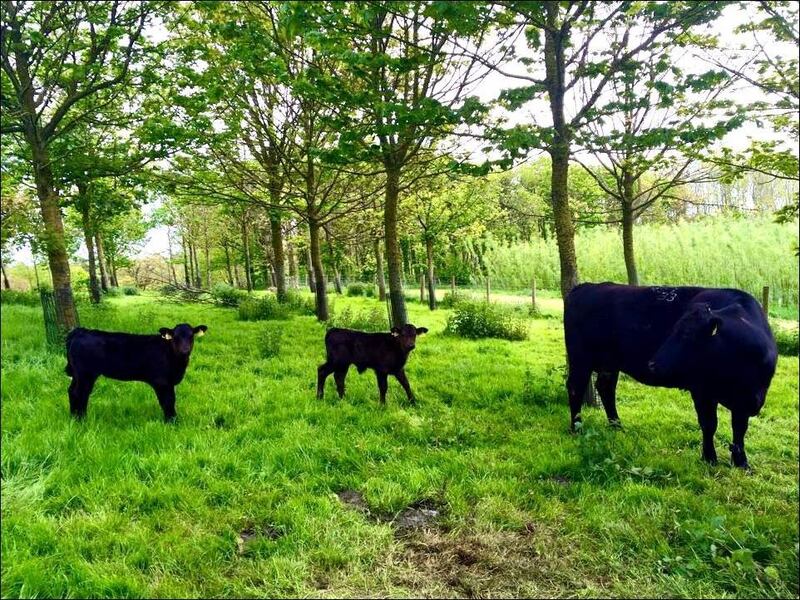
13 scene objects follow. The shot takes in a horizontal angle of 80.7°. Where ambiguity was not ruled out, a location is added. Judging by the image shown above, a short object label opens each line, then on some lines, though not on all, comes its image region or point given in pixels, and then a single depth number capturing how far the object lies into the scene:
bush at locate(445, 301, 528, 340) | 12.19
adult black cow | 4.64
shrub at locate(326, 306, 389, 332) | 11.62
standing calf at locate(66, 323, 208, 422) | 5.50
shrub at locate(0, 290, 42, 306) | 15.53
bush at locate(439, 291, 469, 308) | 18.49
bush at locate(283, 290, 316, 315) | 15.55
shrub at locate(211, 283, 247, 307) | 16.13
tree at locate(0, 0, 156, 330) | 7.17
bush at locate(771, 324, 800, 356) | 10.55
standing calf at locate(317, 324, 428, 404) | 6.69
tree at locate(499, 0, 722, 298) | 5.00
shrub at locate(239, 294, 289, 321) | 13.88
